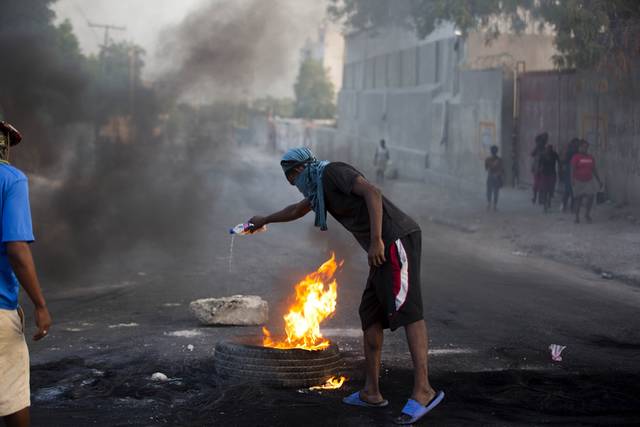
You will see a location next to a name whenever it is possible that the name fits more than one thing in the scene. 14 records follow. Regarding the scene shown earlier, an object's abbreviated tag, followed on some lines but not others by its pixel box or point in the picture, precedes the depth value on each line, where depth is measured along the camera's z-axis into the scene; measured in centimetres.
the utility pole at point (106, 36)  4438
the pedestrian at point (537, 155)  1884
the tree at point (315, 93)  5997
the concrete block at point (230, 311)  771
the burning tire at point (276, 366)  552
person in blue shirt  370
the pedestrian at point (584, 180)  1589
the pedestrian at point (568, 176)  1747
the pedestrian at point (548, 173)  1800
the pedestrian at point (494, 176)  1953
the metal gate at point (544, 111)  1916
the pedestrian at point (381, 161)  2786
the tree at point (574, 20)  1525
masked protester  488
